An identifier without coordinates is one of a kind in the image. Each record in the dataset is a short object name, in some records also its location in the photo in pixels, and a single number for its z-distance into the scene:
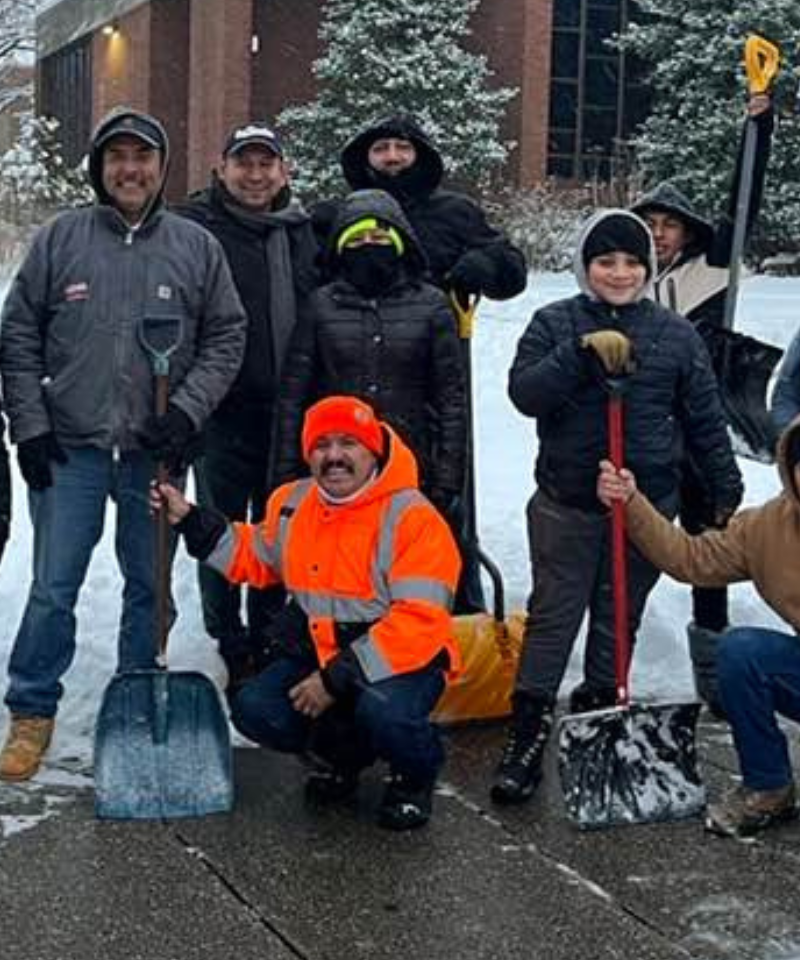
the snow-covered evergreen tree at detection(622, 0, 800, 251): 20.52
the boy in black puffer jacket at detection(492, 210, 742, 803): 5.18
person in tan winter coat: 4.85
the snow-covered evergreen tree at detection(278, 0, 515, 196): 22.48
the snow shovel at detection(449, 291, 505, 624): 5.85
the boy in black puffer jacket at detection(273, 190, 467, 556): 5.33
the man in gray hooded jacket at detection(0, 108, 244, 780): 5.20
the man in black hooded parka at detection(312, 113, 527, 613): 5.85
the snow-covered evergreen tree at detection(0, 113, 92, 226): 19.55
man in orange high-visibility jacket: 4.78
